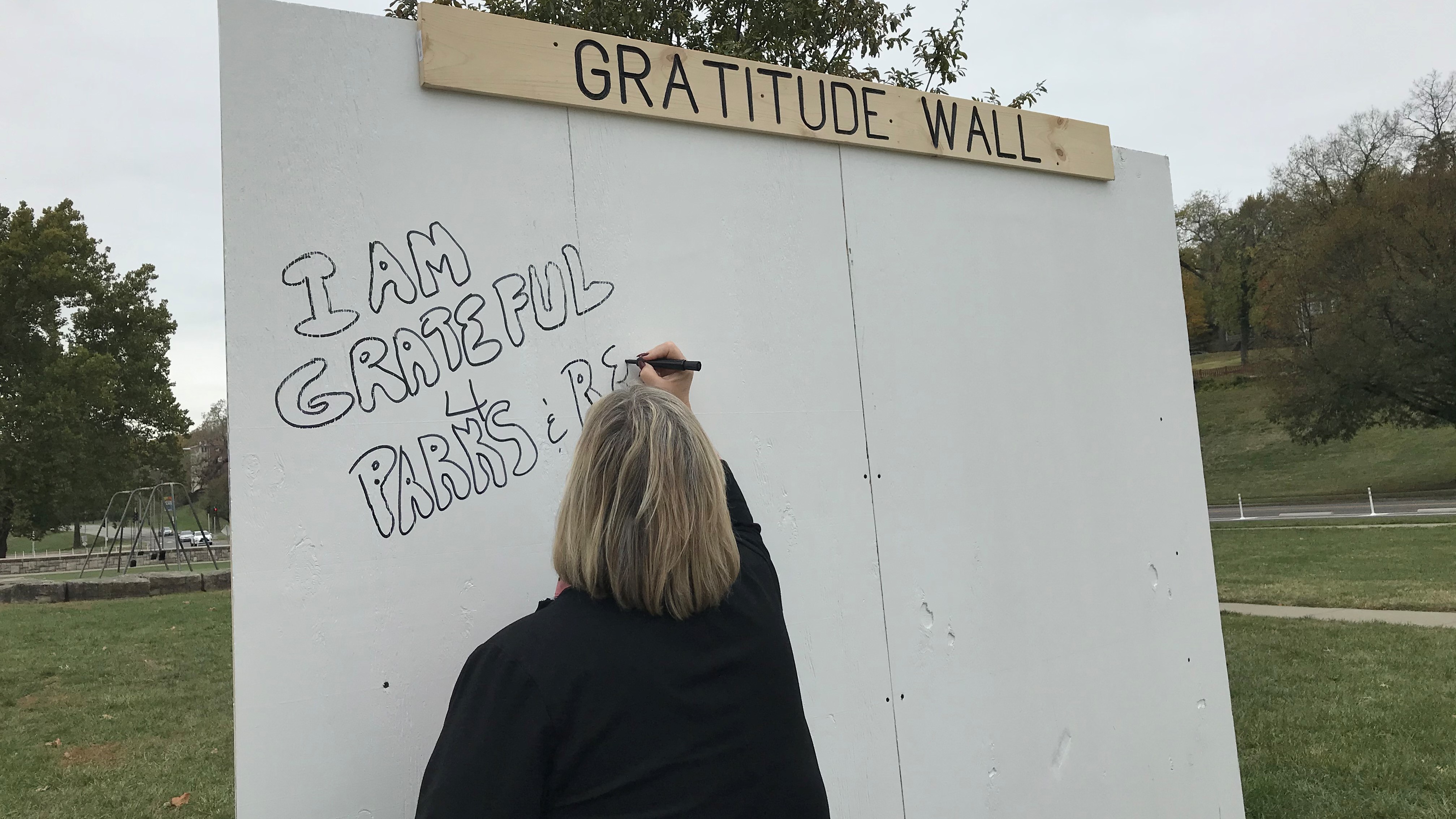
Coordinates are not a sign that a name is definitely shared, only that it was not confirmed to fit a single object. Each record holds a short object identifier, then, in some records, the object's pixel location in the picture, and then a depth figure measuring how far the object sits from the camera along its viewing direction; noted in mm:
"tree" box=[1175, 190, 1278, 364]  51156
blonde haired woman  1411
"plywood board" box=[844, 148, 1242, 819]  2877
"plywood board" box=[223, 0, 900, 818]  1980
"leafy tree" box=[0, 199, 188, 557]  29672
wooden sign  2289
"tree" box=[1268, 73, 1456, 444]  29672
